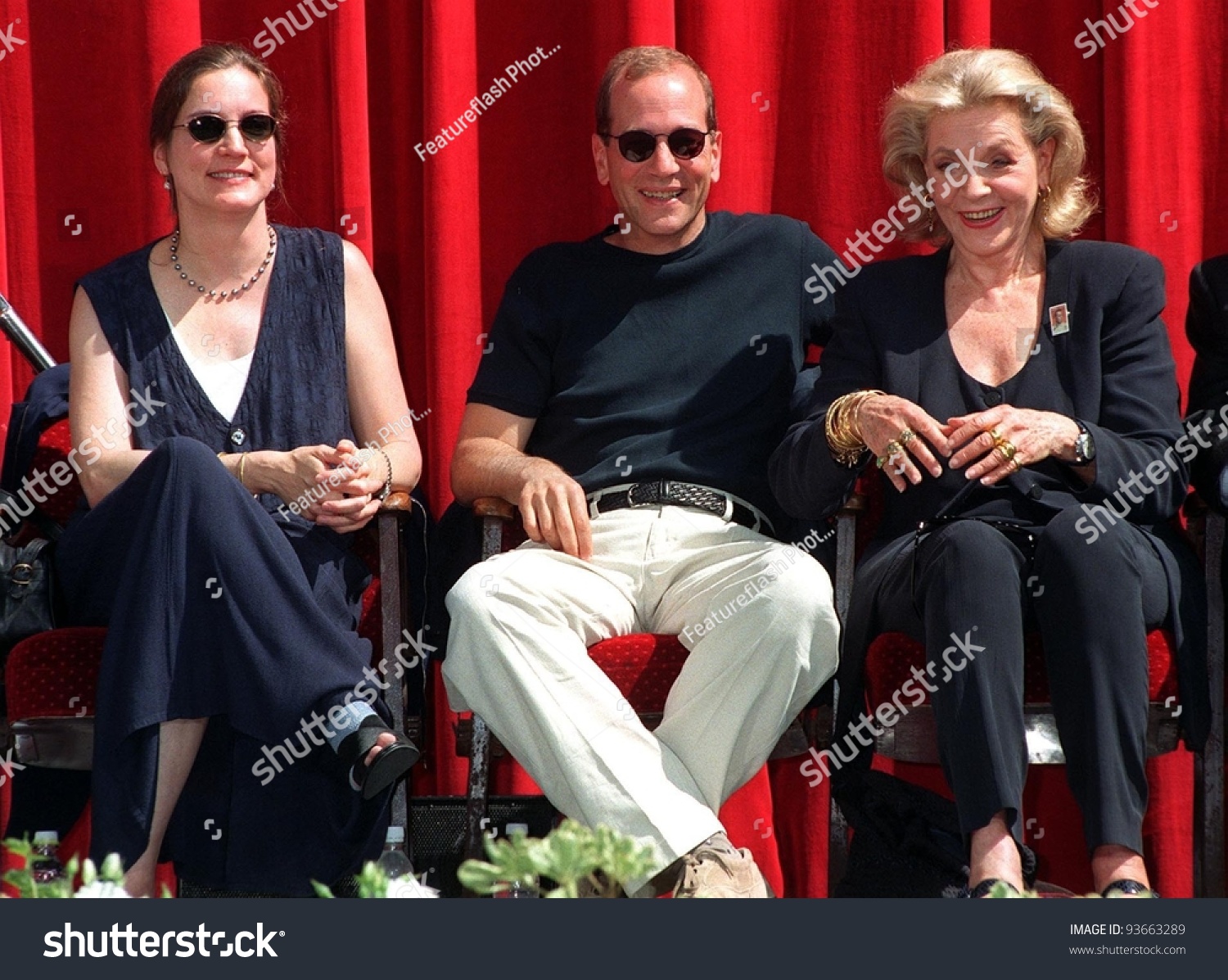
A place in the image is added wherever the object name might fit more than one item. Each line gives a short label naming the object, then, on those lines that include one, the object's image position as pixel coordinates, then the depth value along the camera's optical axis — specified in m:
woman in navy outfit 4.96
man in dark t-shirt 4.94
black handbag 5.39
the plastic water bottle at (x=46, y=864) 4.34
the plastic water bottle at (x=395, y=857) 4.92
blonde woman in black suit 4.67
